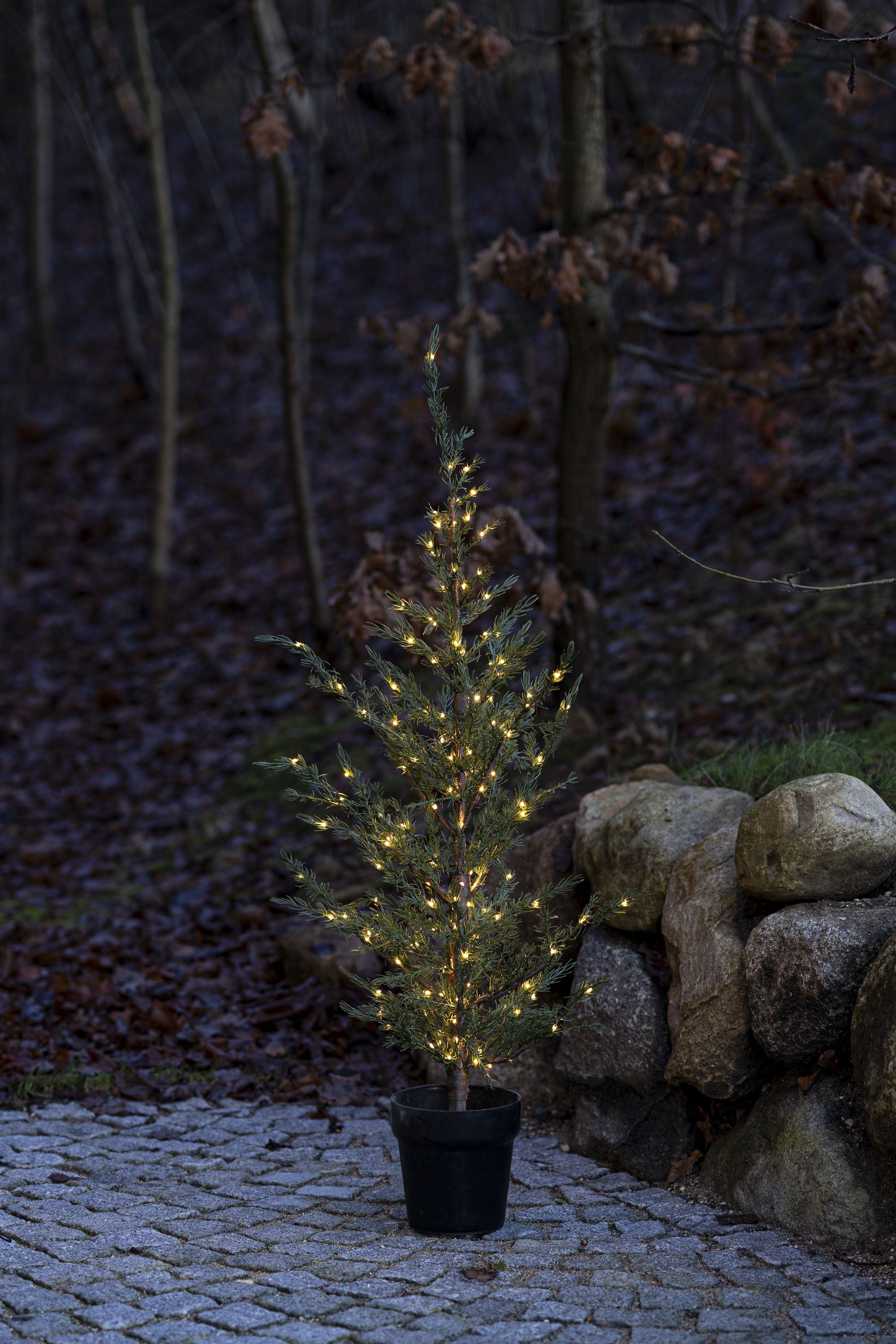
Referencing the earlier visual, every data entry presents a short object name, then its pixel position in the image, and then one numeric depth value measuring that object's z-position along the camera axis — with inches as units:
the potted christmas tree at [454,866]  341.7
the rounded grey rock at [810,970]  333.1
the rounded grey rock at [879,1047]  302.8
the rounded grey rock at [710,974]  363.3
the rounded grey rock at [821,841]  347.6
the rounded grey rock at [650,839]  414.3
